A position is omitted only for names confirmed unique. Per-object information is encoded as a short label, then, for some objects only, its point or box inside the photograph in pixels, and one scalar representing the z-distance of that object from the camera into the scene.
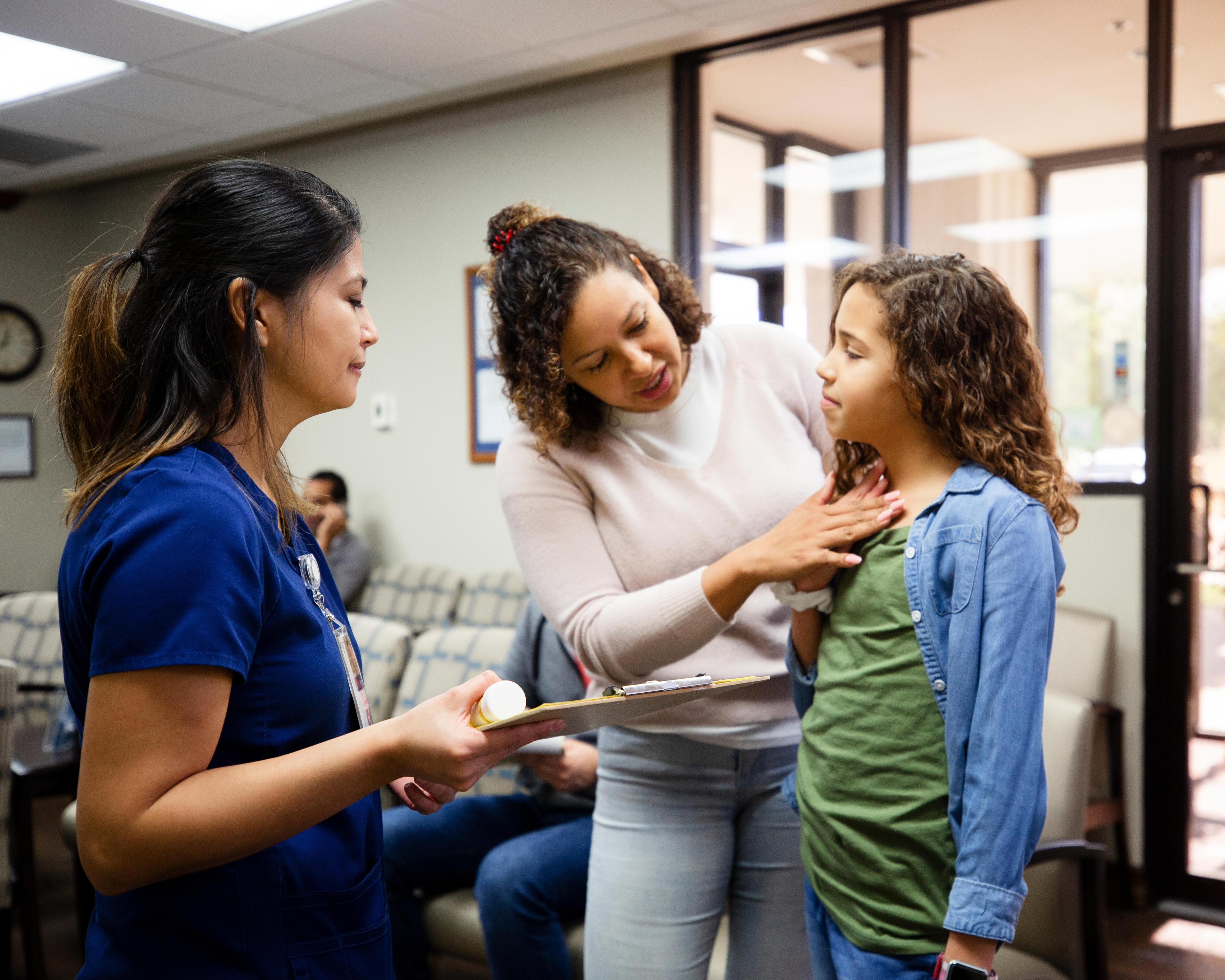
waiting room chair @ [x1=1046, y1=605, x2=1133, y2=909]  3.13
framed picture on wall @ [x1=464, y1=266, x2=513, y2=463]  4.68
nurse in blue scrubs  0.81
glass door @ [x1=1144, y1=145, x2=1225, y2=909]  3.19
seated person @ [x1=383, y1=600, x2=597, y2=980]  1.94
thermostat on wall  5.07
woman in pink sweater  1.37
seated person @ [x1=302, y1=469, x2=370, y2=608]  4.75
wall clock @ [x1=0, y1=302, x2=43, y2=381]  5.96
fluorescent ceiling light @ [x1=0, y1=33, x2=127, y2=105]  3.77
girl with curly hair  1.06
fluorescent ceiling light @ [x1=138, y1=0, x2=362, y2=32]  3.38
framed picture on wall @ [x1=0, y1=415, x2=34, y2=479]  5.94
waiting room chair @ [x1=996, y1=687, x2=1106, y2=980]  1.68
